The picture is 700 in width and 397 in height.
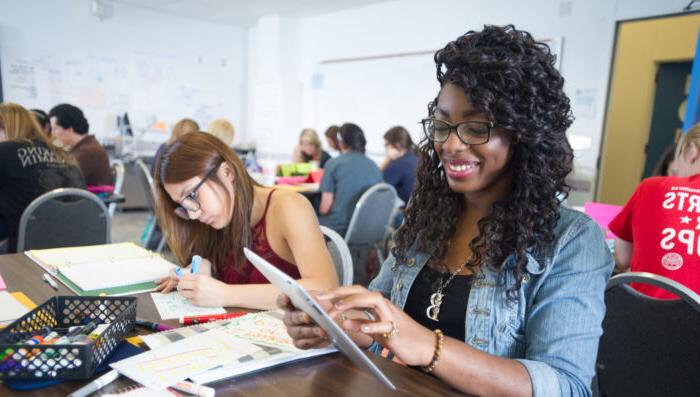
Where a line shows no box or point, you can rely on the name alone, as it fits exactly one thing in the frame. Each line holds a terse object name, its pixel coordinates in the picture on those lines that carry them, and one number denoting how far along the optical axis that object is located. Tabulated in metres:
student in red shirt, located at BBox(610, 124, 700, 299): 1.59
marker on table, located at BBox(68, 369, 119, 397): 0.75
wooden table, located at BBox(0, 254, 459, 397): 0.80
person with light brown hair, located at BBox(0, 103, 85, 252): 2.48
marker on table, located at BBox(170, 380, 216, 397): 0.77
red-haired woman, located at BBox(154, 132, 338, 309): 1.36
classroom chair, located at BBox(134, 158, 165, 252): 3.64
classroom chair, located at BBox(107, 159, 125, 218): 3.26
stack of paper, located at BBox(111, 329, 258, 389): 0.81
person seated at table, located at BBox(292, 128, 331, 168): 5.44
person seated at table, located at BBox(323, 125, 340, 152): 4.87
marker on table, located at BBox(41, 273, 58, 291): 1.29
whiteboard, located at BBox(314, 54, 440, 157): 5.46
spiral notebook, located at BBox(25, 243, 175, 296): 1.30
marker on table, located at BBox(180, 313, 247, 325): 1.10
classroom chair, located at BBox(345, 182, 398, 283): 3.32
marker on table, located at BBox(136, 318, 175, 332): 1.05
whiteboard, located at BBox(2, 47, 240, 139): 5.89
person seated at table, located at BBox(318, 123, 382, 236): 3.61
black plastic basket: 0.78
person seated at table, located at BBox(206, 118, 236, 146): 4.83
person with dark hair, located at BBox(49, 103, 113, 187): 3.69
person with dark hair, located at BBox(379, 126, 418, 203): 4.25
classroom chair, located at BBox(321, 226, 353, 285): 1.50
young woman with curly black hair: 0.83
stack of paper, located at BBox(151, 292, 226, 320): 1.14
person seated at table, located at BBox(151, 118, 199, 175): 4.20
